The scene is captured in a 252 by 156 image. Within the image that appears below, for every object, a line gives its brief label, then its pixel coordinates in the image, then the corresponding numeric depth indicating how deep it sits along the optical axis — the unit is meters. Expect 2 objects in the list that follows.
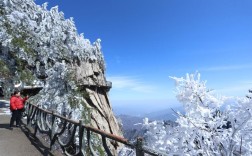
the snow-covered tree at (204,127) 2.06
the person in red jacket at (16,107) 6.97
